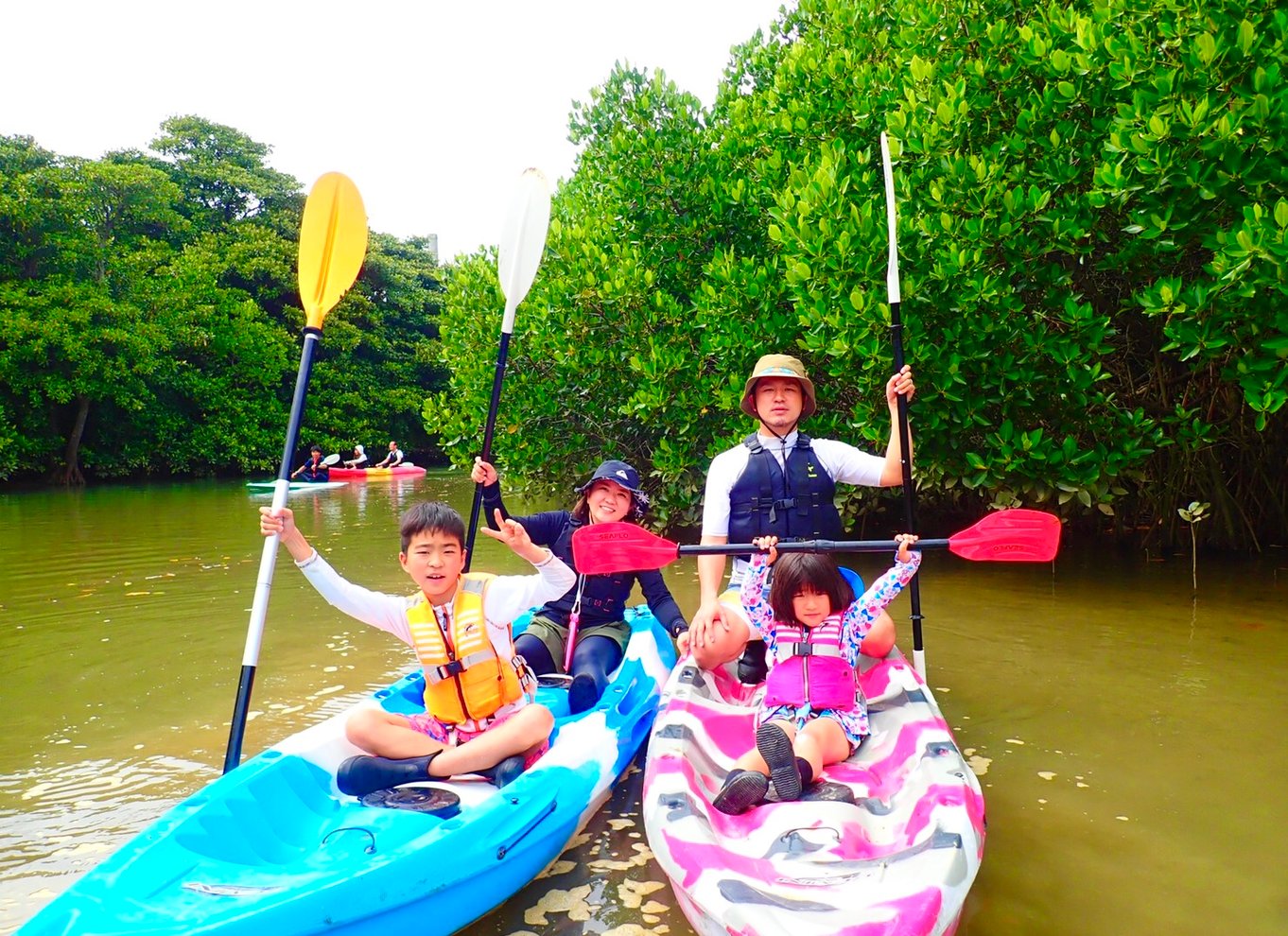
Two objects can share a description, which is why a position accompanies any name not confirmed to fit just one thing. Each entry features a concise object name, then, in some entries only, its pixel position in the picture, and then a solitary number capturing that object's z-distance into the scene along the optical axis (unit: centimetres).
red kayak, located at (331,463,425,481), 1873
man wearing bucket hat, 395
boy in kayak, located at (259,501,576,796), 288
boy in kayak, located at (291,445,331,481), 1805
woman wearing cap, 392
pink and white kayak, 196
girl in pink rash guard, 302
